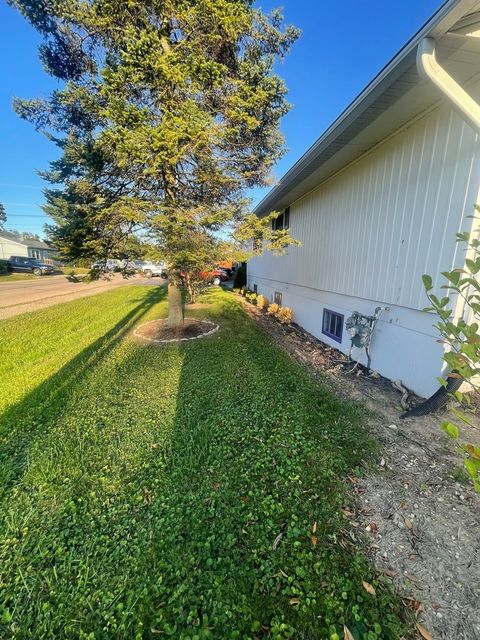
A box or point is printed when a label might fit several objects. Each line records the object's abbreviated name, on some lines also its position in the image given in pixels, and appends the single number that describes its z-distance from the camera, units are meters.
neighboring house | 42.22
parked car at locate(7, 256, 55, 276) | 26.97
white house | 2.55
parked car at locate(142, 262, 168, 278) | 24.88
